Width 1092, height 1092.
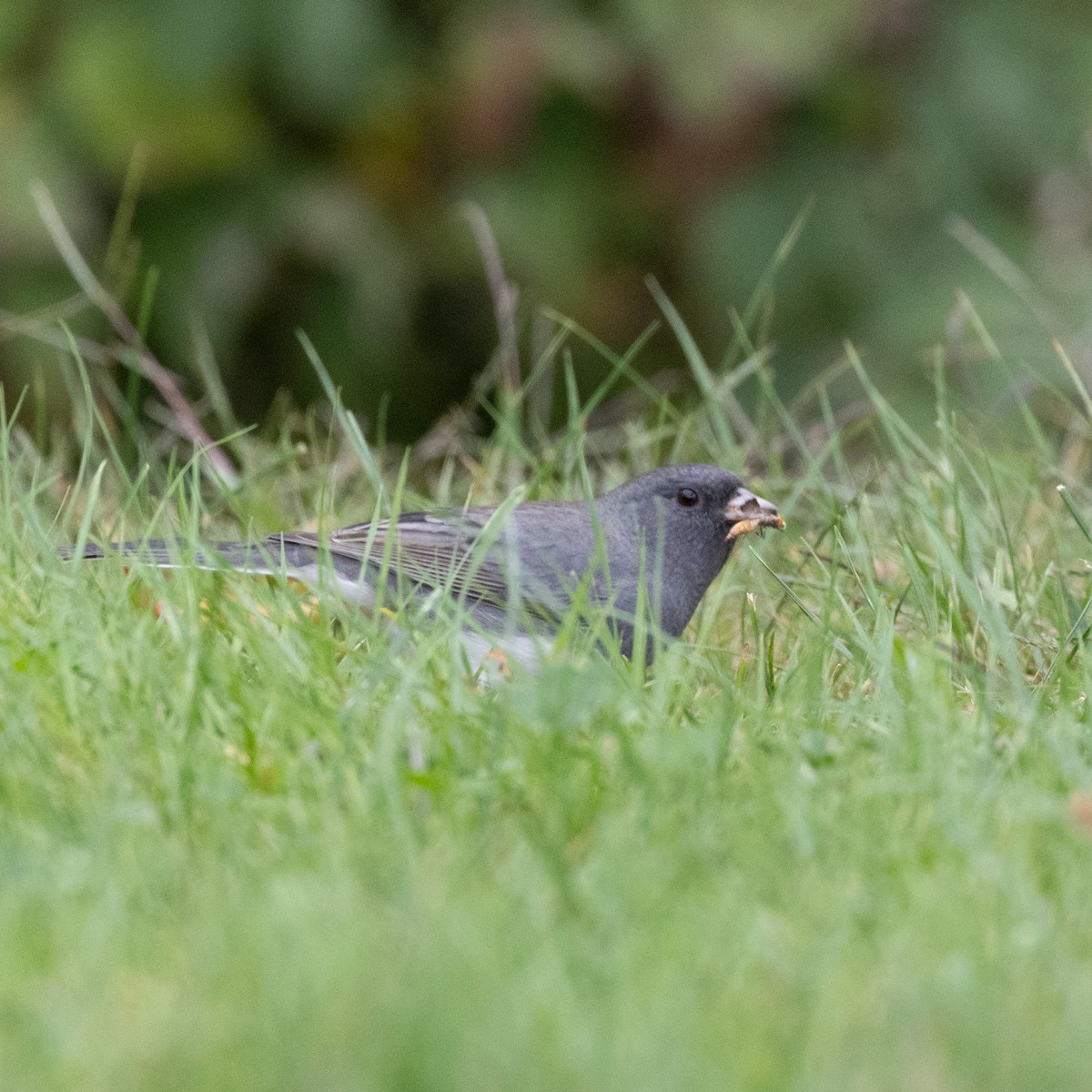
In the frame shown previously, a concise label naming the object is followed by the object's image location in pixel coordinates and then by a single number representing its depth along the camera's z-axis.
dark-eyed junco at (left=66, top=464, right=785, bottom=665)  6.86
